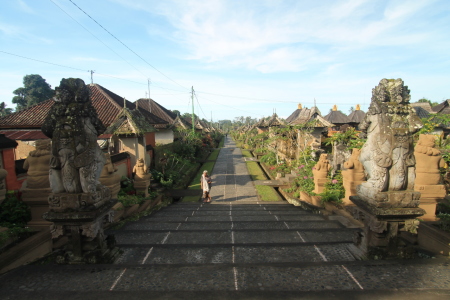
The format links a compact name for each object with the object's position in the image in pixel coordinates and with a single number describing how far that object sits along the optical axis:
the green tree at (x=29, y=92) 36.67
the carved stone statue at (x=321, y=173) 7.76
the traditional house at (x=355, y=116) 26.88
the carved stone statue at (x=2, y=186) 4.27
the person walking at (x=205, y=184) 9.69
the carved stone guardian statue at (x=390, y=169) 3.04
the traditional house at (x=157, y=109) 26.42
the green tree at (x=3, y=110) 38.78
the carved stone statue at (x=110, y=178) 6.05
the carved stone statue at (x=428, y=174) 4.67
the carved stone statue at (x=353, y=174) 5.55
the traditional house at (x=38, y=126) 12.06
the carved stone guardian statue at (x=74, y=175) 3.07
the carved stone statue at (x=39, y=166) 4.52
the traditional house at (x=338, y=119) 26.33
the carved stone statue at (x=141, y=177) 8.26
